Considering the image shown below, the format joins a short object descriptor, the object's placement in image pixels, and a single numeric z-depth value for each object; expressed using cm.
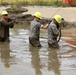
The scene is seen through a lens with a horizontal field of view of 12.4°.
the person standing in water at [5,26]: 1416
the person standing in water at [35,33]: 1341
